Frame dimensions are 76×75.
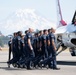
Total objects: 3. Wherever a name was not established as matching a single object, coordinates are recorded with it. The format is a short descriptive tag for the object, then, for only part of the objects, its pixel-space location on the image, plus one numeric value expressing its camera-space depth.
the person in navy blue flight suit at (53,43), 21.69
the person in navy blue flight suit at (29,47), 21.89
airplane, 27.13
